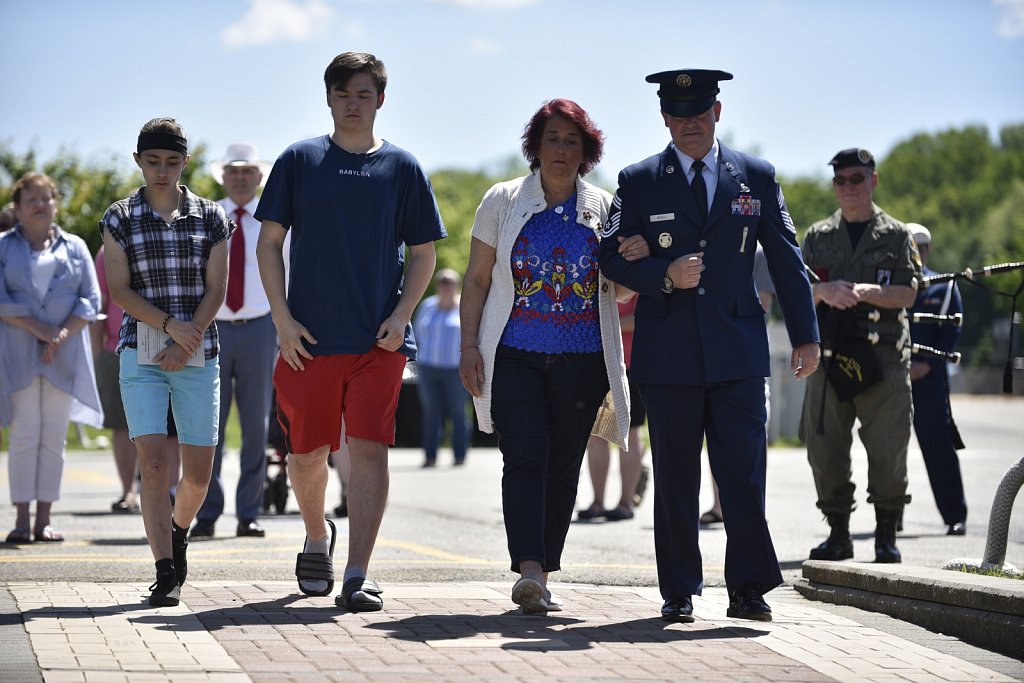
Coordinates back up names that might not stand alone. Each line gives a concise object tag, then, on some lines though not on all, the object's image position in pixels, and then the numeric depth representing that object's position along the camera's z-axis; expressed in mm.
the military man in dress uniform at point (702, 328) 12267
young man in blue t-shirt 12782
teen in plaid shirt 12919
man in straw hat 19364
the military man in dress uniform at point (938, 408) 20856
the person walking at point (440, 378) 35542
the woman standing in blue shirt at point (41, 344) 18278
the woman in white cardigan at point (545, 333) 12695
